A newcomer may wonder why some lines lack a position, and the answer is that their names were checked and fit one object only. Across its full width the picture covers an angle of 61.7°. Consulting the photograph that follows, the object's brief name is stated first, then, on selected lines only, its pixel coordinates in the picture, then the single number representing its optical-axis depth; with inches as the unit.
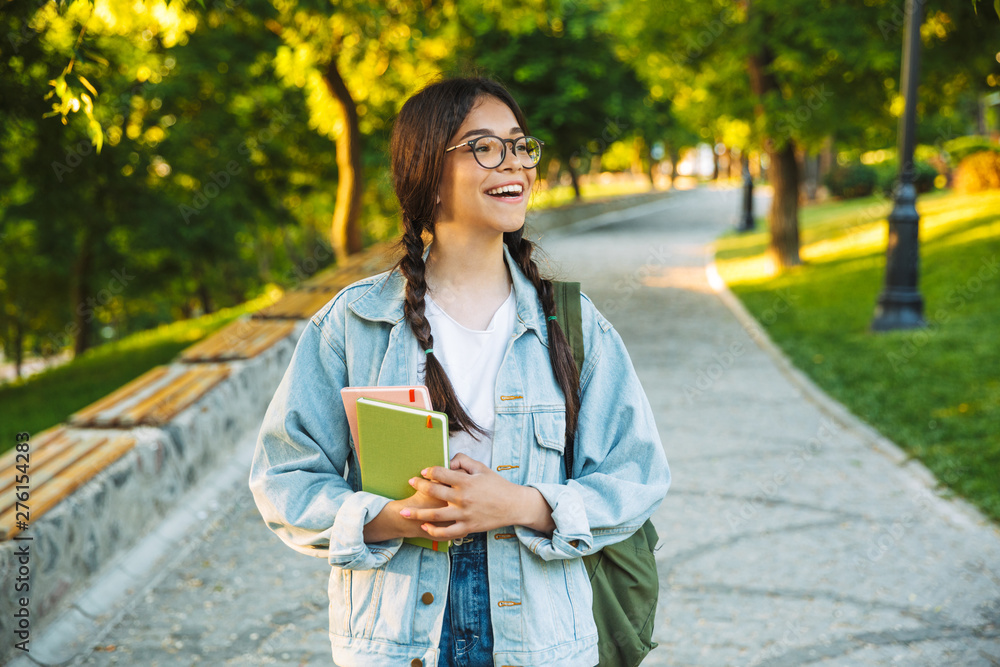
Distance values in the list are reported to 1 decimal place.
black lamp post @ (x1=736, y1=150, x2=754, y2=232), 973.8
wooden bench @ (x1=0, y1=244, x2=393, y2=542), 145.6
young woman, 69.9
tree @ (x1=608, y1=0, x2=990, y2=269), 428.1
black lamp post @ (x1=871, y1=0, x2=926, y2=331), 362.3
